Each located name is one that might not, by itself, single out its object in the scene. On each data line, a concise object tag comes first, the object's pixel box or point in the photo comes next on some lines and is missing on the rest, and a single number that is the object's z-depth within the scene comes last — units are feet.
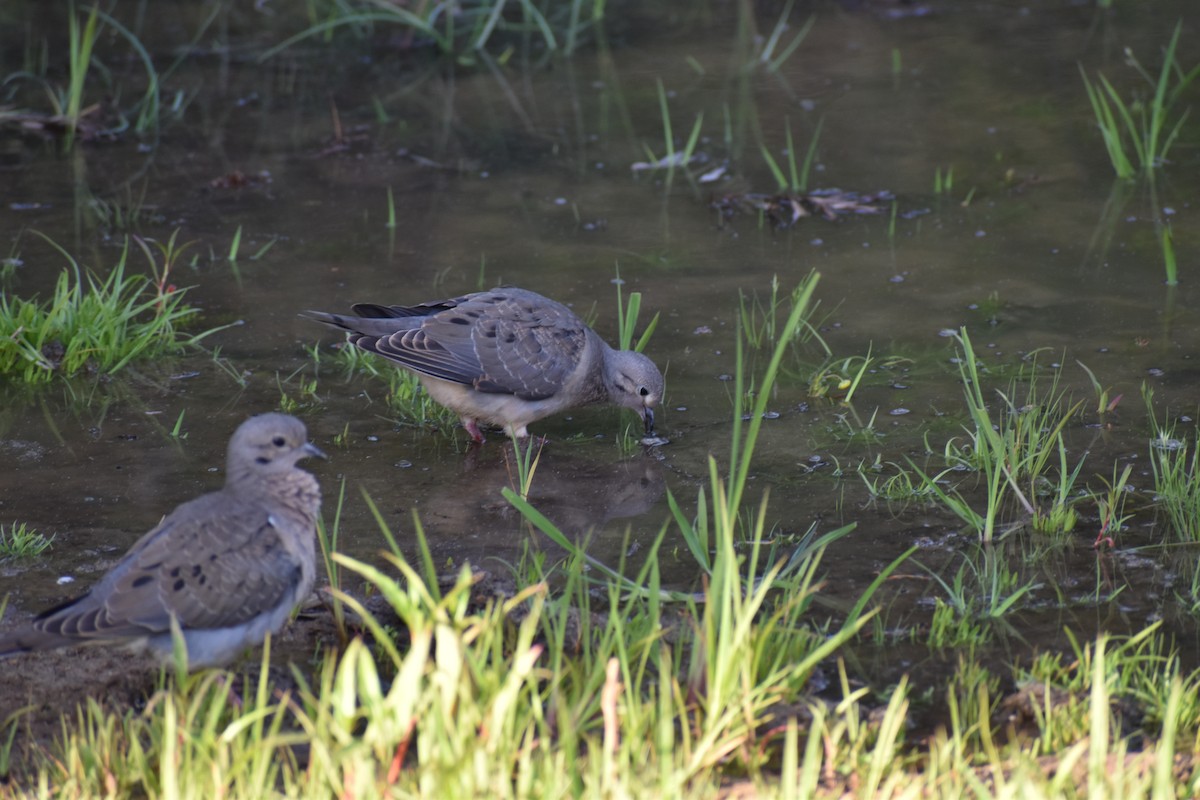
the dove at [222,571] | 24.36
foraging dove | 37.42
